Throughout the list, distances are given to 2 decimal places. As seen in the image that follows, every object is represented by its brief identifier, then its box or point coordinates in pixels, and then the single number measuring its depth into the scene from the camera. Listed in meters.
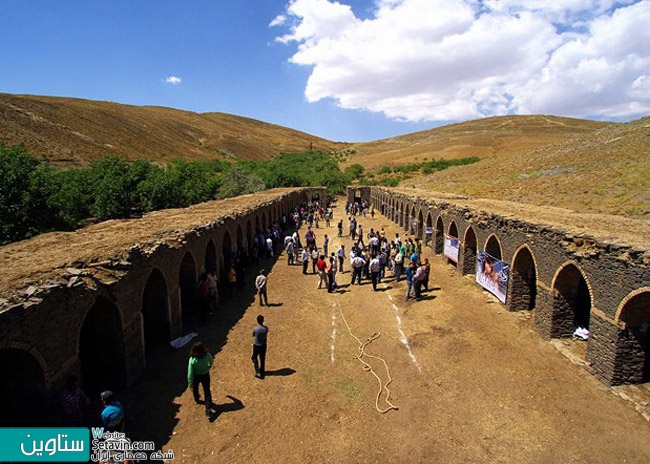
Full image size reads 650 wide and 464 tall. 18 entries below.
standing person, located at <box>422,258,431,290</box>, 15.74
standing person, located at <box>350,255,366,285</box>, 17.08
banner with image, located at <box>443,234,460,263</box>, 19.73
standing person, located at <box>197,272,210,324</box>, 13.16
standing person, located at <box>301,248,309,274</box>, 19.41
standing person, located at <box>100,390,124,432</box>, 6.38
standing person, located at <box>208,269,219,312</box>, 13.82
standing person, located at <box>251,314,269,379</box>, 9.38
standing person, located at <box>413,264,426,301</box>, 15.32
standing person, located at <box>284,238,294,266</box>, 20.67
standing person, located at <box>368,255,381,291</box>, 16.45
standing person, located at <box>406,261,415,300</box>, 15.41
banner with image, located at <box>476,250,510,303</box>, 14.41
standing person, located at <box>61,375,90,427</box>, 6.82
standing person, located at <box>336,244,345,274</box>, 19.04
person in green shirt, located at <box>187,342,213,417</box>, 7.85
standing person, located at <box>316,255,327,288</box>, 16.56
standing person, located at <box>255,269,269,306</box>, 14.74
